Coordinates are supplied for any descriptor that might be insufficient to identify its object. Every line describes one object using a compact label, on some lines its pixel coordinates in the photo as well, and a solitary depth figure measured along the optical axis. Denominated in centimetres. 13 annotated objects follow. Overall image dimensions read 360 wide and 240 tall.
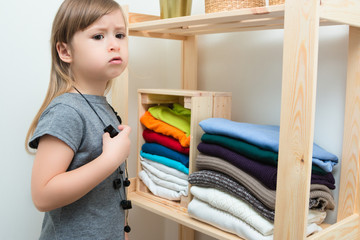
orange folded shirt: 122
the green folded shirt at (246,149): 98
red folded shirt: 124
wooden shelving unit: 81
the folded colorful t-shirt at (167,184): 122
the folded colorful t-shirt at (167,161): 122
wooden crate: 118
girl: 86
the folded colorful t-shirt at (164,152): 123
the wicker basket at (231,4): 101
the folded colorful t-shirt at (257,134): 100
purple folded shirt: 97
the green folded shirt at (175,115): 127
